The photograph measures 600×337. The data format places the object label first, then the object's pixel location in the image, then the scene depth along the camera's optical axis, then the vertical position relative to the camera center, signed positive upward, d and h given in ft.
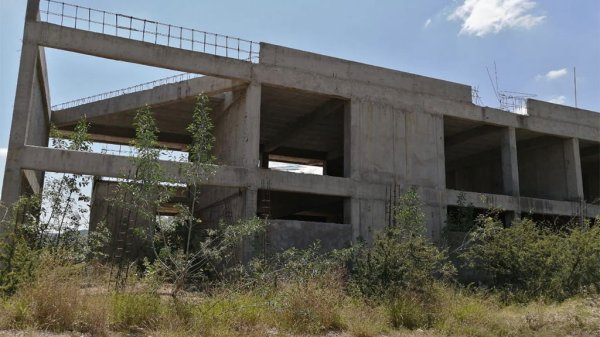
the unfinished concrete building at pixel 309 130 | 53.83 +17.86
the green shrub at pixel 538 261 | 47.42 -0.38
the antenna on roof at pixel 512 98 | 79.20 +24.00
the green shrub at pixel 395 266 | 37.29 -0.97
